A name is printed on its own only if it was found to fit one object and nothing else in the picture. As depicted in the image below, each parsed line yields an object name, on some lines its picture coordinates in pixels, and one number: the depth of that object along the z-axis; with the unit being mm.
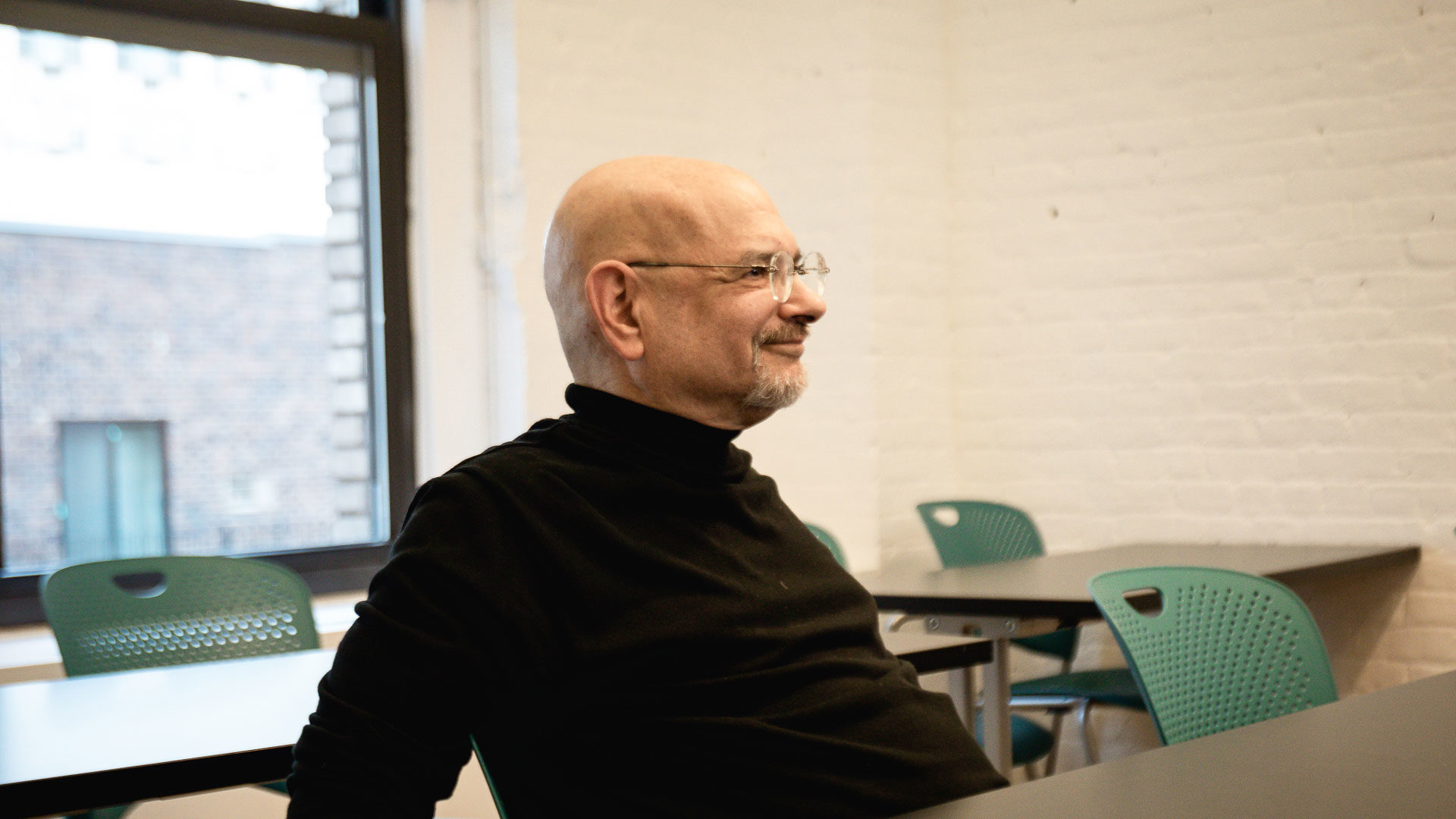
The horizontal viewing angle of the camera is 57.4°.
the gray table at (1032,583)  2379
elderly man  1031
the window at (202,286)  3006
